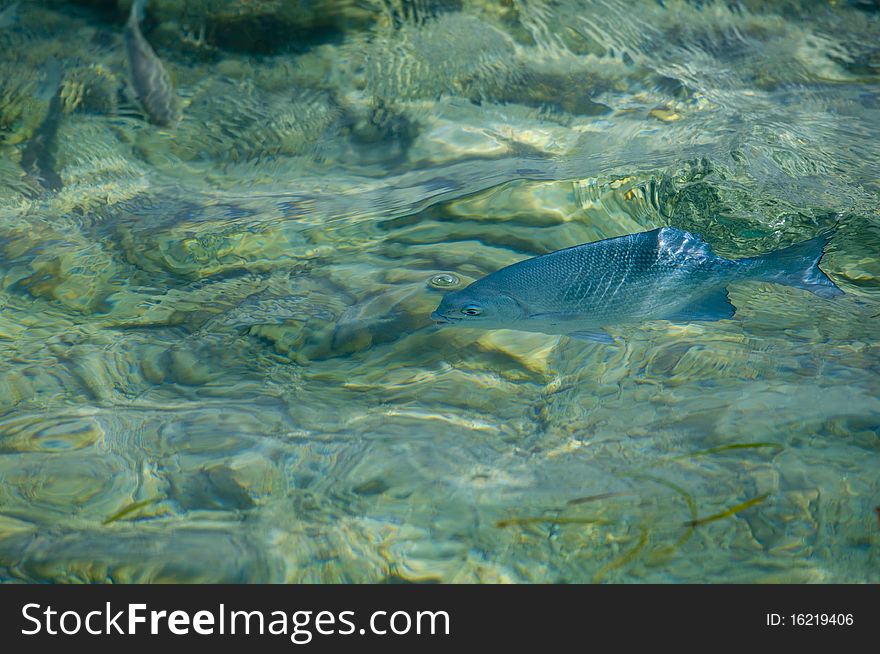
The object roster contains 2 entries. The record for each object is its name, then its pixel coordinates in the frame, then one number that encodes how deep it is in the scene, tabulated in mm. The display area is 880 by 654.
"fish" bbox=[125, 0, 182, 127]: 5957
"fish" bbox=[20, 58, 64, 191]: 5738
